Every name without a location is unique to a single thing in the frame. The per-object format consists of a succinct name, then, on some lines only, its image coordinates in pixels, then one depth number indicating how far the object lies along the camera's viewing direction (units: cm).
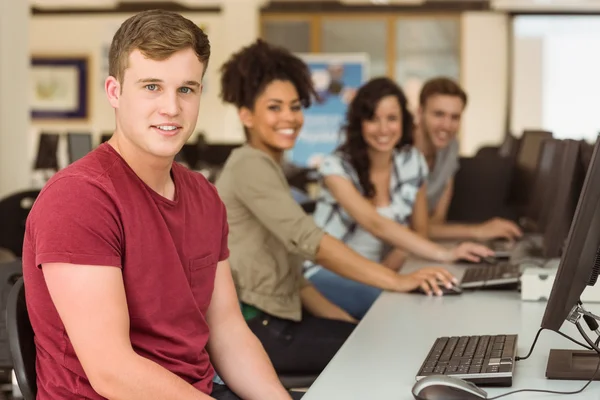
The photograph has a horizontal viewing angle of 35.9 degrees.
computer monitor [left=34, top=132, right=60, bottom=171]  634
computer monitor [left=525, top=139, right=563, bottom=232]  294
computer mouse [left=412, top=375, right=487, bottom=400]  133
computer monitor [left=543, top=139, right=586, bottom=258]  253
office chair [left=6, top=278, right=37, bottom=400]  157
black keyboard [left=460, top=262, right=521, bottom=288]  251
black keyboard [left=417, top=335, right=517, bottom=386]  151
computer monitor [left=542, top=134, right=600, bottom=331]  139
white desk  151
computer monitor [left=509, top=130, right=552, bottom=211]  348
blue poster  1072
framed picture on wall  1240
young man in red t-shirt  145
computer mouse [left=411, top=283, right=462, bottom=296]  245
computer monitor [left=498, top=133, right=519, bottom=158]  441
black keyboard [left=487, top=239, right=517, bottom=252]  346
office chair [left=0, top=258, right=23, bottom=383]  221
